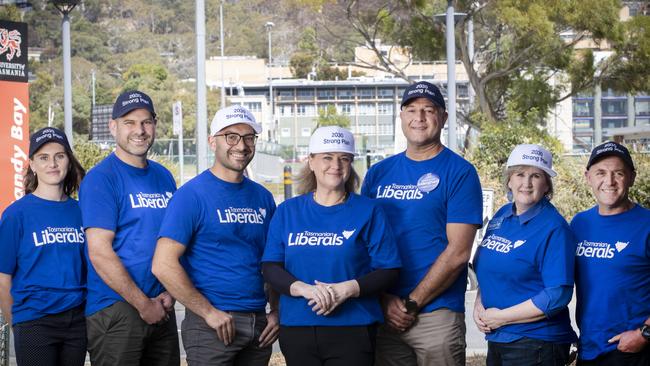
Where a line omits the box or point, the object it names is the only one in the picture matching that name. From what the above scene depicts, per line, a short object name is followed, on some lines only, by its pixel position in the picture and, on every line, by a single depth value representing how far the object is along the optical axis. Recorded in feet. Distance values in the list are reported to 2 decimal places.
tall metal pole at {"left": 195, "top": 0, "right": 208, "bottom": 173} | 50.11
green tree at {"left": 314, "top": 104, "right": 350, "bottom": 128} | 305.73
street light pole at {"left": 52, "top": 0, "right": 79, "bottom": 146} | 54.65
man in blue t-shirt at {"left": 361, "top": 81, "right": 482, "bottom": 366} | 18.12
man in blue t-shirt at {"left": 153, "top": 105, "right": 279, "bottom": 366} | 17.37
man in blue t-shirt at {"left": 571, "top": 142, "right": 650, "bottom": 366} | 16.99
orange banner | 38.86
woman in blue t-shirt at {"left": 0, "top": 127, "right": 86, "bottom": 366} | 18.67
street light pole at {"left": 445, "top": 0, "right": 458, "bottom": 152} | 63.87
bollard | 70.96
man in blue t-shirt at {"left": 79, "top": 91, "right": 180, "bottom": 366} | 17.98
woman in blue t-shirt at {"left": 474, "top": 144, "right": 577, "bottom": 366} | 16.84
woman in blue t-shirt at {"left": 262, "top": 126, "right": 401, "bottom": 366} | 16.89
